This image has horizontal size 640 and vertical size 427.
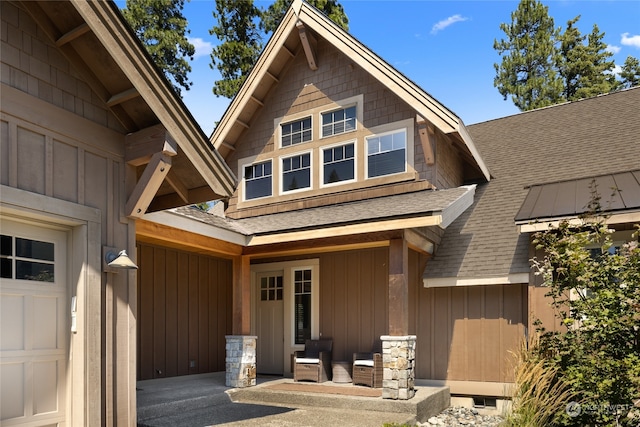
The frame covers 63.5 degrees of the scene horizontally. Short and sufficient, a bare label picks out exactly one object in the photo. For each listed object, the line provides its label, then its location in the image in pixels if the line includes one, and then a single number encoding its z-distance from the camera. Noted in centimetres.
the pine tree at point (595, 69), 2117
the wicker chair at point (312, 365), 861
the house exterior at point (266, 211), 418
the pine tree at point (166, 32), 2119
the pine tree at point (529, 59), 2039
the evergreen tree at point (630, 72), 2214
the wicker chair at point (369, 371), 800
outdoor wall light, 449
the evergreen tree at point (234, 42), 1858
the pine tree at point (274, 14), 1955
